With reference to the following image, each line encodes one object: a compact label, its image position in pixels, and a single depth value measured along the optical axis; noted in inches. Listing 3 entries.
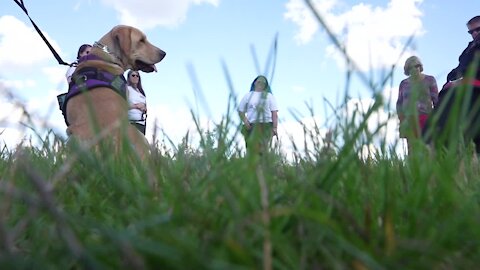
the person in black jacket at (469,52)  142.5
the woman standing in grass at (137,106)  215.1
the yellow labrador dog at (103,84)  157.4
